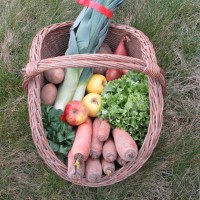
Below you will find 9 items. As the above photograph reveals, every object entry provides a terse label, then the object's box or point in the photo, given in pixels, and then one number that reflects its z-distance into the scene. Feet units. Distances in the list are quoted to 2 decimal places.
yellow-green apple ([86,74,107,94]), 5.96
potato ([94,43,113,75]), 6.20
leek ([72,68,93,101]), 5.92
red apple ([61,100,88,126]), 5.51
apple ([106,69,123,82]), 6.08
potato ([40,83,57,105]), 5.77
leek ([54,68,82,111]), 5.84
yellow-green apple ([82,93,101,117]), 5.72
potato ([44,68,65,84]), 5.82
